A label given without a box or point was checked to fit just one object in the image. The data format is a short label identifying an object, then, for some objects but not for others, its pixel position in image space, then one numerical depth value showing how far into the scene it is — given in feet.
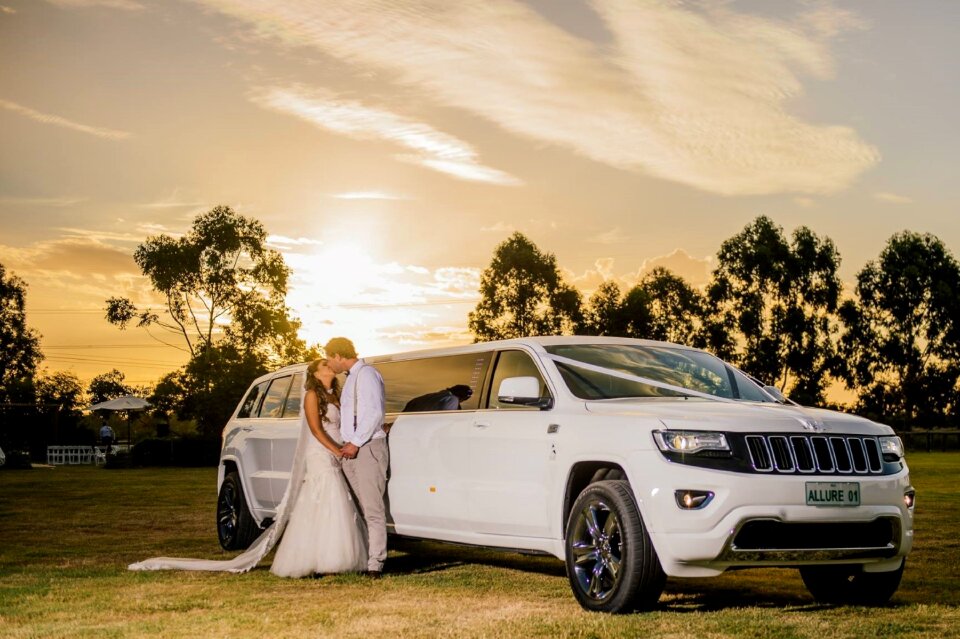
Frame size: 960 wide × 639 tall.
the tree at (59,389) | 329.74
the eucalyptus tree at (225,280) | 202.18
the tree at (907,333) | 249.55
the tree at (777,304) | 243.19
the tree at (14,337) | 299.17
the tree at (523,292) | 257.55
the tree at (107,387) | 421.38
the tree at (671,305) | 272.10
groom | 36.09
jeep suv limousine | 26.13
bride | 36.27
